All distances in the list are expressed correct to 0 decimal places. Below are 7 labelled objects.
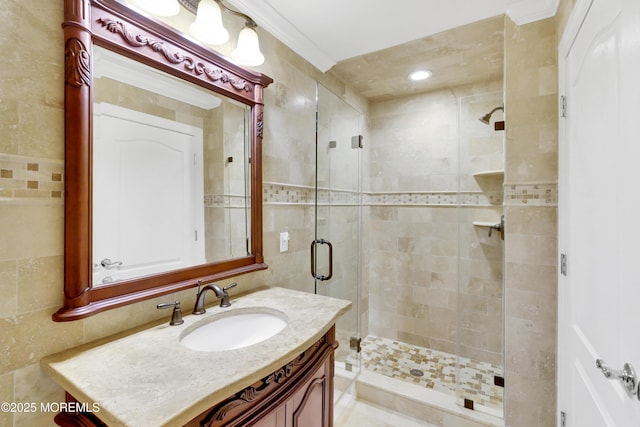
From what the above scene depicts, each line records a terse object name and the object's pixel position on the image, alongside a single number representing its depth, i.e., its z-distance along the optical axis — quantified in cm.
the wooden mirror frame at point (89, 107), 89
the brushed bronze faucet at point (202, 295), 119
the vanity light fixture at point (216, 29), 123
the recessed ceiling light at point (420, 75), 235
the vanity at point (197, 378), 64
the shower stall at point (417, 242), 209
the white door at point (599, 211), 74
